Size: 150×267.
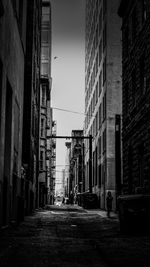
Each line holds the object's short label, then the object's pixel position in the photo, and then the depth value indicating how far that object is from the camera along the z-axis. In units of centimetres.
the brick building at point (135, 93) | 2502
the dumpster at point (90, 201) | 5541
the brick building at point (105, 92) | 5400
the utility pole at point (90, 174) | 5988
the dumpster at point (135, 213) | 1805
